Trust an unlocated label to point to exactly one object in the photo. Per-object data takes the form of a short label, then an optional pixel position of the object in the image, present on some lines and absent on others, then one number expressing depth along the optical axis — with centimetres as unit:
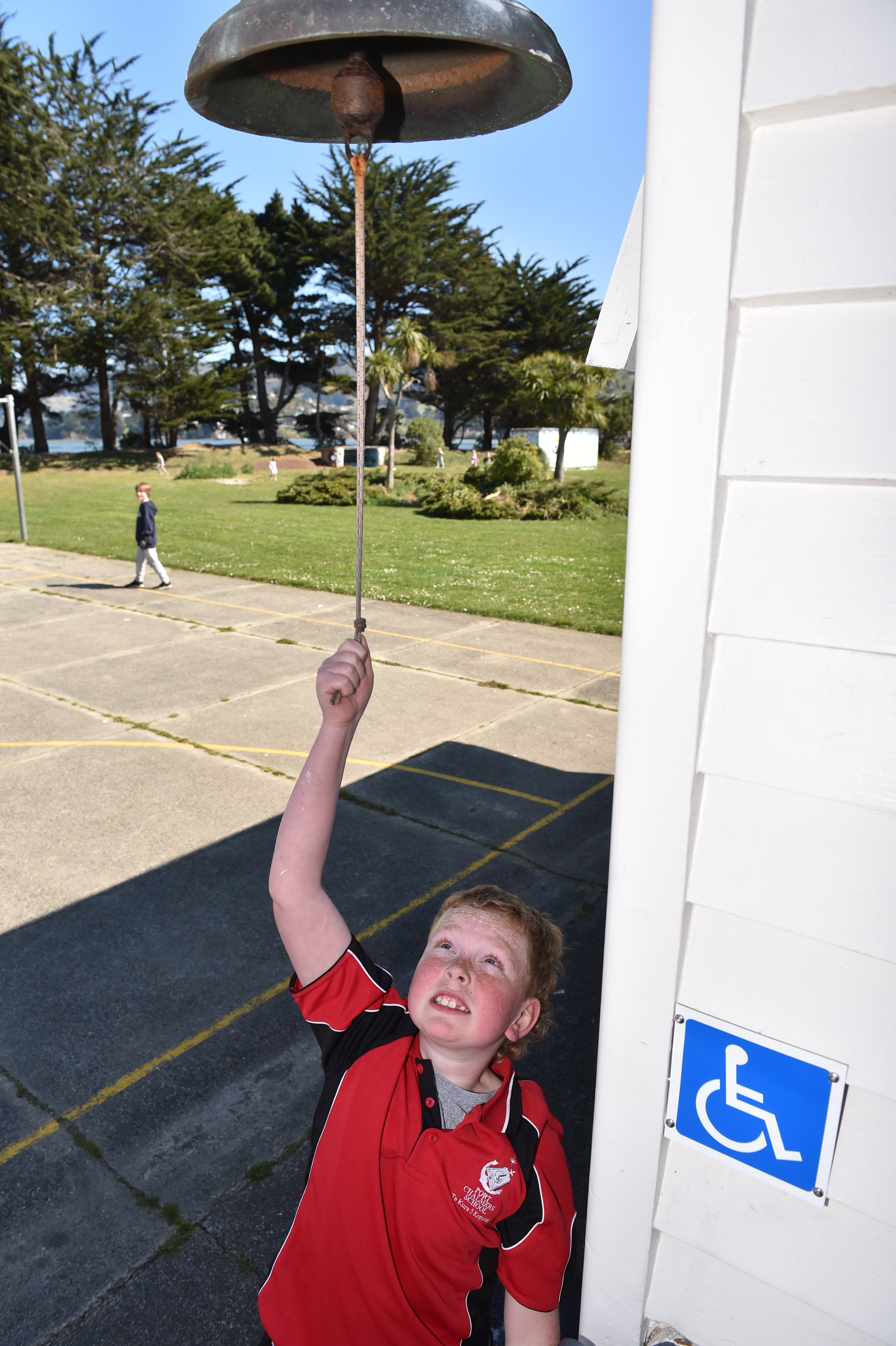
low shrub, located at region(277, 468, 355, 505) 3033
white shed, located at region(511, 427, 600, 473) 4888
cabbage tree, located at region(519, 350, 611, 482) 3272
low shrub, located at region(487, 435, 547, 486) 3027
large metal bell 183
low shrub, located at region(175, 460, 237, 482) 4416
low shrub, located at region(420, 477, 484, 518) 2672
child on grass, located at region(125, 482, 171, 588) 1398
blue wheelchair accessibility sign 155
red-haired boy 184
